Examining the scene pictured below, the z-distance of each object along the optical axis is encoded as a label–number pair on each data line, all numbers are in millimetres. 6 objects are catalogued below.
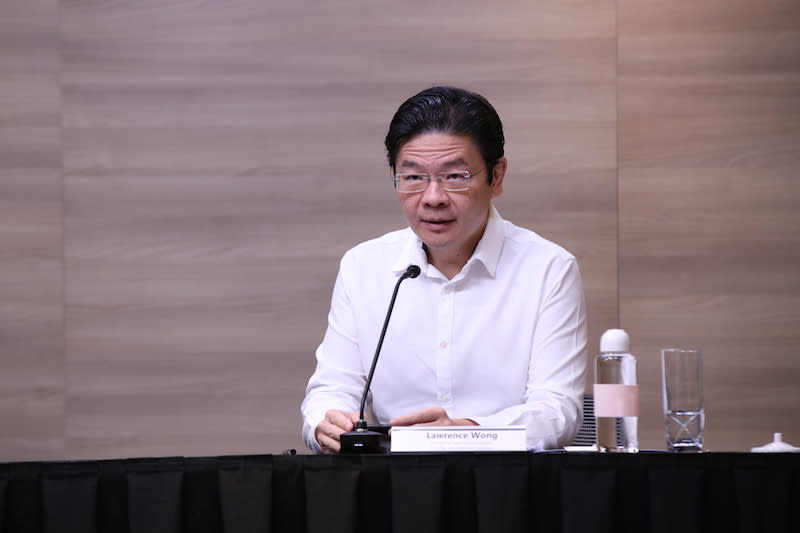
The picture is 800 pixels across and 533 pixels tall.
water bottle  5642
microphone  5602
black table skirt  5479
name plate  5560
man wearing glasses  5997
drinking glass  5667
